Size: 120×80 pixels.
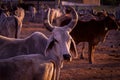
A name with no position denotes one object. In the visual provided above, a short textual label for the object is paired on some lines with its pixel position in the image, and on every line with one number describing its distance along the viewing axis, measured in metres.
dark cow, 13.91
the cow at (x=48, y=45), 7.23
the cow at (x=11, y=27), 13.62
